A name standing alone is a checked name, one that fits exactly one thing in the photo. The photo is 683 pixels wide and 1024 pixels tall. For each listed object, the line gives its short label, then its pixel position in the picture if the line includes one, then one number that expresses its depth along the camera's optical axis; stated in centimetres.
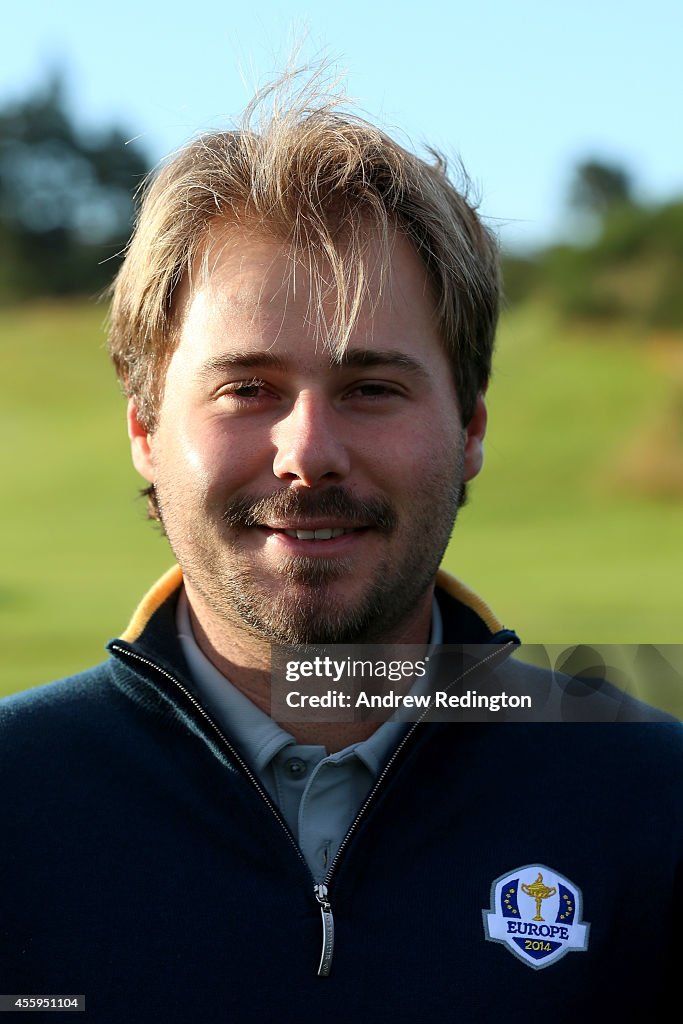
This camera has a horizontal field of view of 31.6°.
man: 178
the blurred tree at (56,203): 3117
